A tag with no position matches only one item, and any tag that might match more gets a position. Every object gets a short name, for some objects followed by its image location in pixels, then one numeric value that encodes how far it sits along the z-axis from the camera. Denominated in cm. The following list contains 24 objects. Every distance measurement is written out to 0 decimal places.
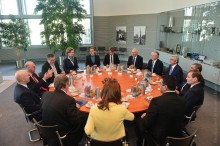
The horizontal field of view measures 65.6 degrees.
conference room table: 290
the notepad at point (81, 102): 294
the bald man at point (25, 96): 292
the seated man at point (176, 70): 440
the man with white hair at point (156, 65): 513
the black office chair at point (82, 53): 1036
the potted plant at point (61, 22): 802
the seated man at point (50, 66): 464
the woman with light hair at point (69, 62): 530
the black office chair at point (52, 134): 230
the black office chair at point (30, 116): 297
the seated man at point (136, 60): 562
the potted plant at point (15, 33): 821
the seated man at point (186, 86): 364
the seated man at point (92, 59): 581
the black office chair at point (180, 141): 207
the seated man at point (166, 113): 227
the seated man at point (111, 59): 609
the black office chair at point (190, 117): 280
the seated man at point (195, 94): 291
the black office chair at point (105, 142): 200
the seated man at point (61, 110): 237
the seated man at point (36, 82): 374
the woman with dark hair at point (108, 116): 201
